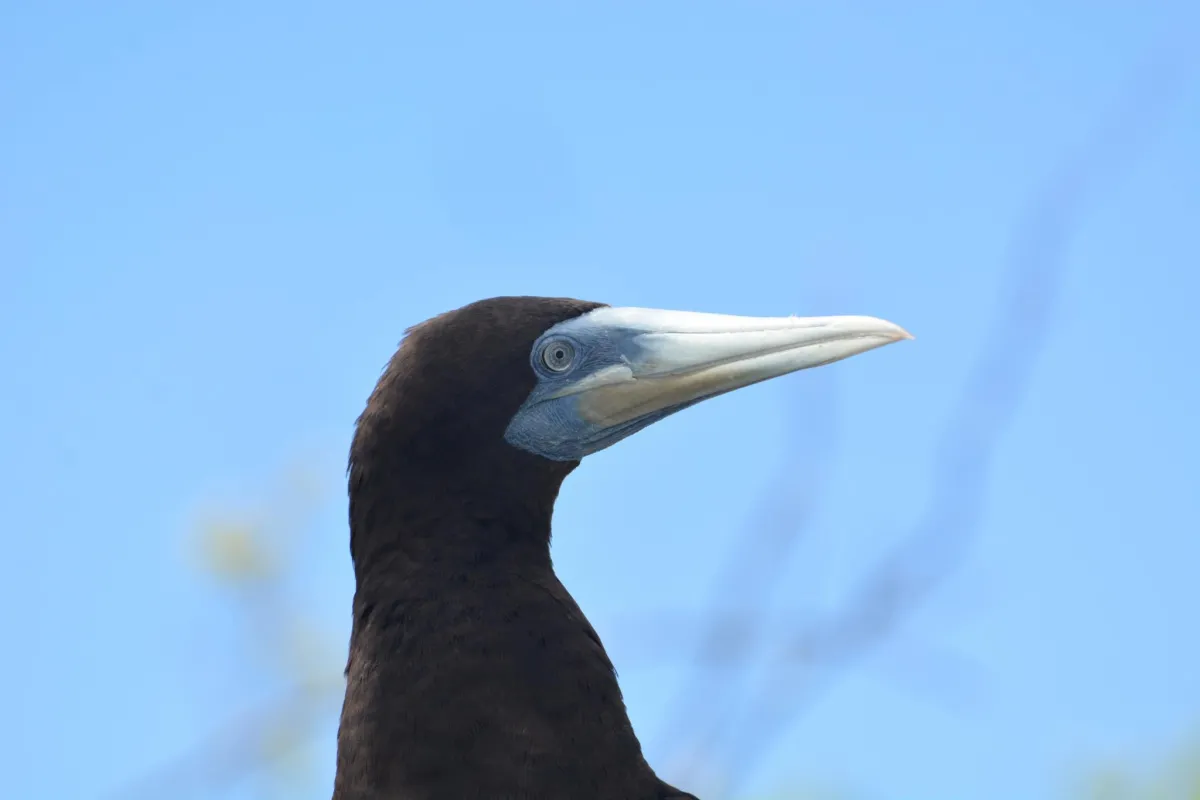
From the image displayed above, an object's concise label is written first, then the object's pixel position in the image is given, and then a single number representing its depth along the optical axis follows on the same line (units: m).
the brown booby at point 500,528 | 6.29
